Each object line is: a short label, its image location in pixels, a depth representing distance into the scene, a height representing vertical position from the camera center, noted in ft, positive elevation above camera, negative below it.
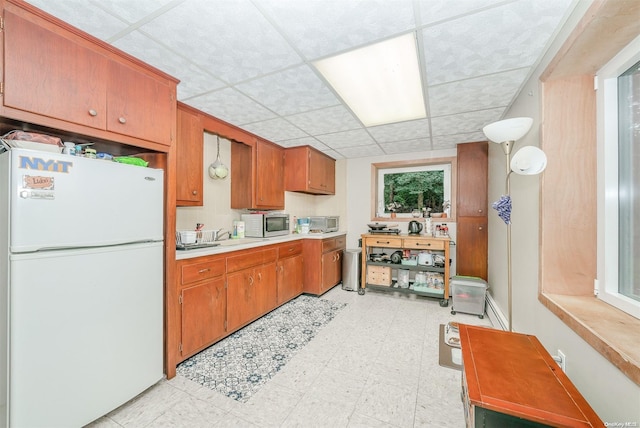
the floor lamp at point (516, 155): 4.58 +1.15
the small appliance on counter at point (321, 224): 13.69 -0.59
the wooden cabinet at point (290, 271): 10.38 -2.61
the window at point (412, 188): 13.34 +1.50
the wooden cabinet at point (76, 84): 3.91 +2.44
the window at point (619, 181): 3.97 +0.57
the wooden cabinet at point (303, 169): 12.44 +2.30
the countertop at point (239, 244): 6.62 -1.08
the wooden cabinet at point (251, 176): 10.65 +1.67
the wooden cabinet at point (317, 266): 11.79 -2.58
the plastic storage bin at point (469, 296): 9.89 -3.37
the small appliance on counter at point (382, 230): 12.61 -0.84
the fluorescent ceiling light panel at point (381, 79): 5.27 +3.53
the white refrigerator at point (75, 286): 3.77 -1.31
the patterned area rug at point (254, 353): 5.84 -4.01
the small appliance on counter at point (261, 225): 10.53 -0.51
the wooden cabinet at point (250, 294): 7.94 -2.87
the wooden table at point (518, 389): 2.61 -2.13
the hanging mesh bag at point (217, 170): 9.52 +1.68
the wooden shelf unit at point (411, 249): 11.07 -1.83
